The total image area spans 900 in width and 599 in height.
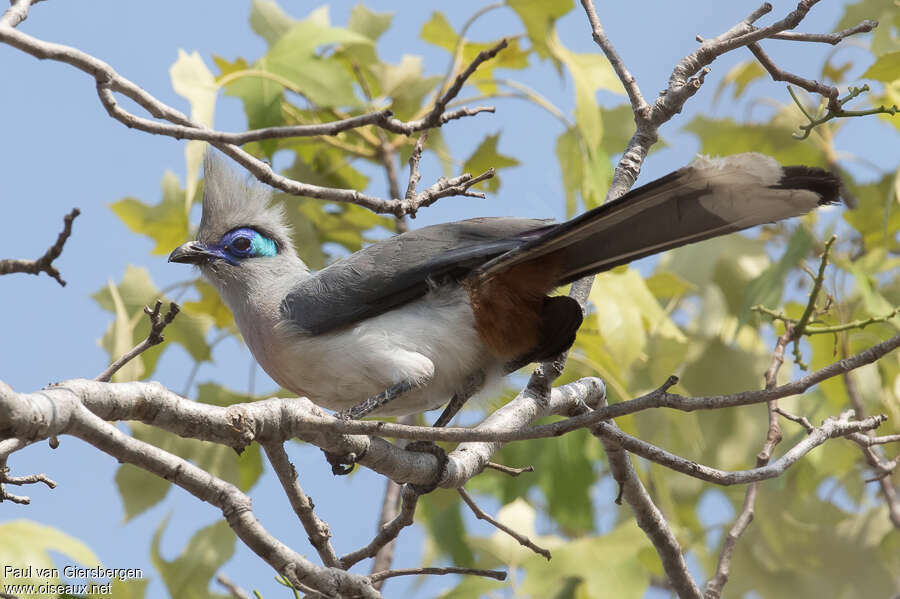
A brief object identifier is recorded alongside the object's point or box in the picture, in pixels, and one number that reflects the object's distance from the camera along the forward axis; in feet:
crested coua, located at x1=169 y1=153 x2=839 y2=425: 19.63
